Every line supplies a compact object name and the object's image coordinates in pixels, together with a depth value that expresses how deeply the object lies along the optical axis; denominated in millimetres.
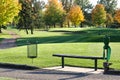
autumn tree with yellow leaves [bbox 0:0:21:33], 40489
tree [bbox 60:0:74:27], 98268
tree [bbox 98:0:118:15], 105568
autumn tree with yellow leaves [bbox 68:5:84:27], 81968
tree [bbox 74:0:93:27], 100928
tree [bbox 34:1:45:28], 58812
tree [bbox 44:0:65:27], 79233
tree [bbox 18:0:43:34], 57161
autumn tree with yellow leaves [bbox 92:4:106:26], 86076
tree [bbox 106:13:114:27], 93009
